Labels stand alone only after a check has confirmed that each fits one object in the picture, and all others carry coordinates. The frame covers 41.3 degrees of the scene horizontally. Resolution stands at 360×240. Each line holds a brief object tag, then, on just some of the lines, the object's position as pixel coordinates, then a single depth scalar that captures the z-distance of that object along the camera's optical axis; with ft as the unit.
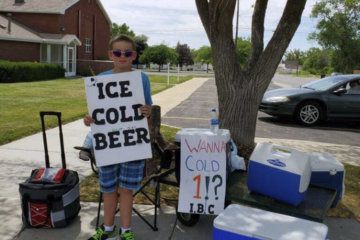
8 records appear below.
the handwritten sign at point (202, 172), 13.98
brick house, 101.60
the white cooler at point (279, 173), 13.04
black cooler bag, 13.89
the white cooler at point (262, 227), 9.98
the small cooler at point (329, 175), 16.06
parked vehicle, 39.74
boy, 12.63
